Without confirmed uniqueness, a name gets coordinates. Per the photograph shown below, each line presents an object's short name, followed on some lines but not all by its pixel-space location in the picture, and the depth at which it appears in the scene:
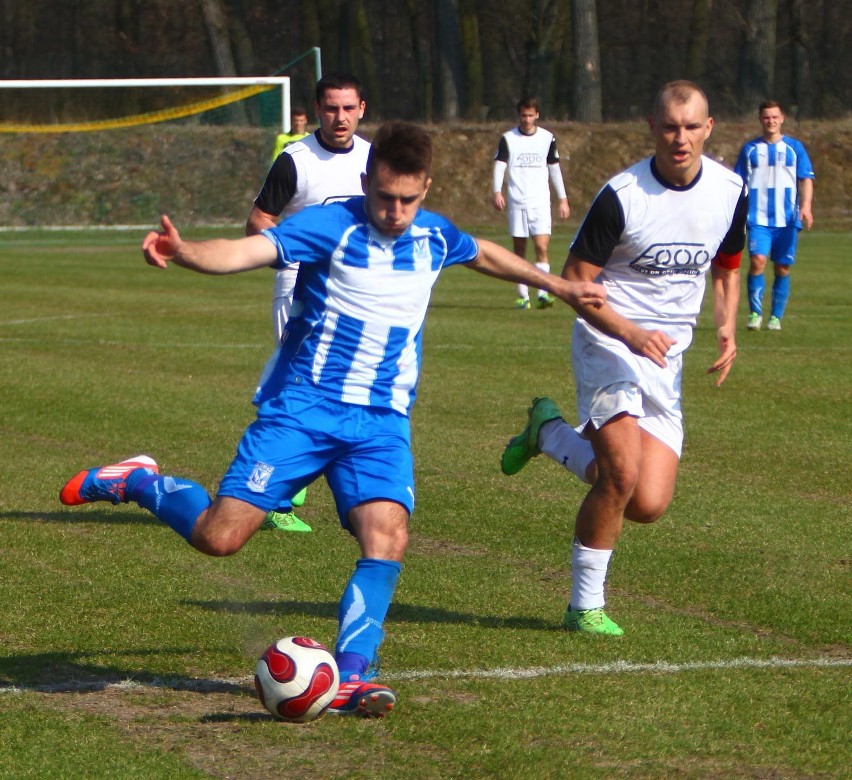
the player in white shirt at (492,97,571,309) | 38.22
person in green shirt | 40.66
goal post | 61.28
